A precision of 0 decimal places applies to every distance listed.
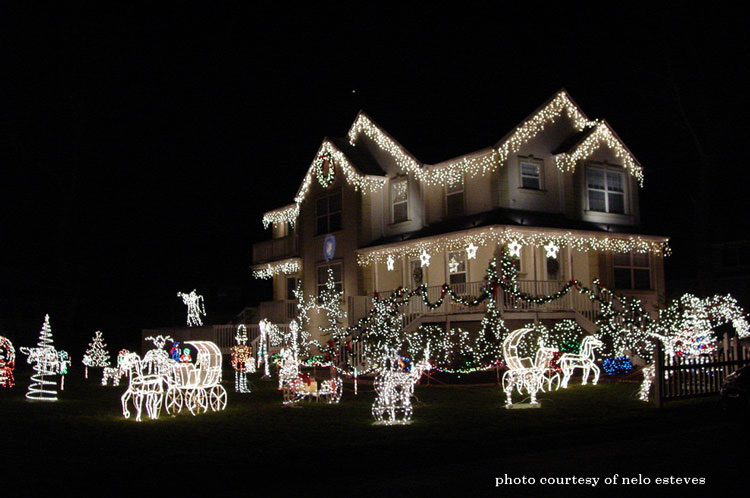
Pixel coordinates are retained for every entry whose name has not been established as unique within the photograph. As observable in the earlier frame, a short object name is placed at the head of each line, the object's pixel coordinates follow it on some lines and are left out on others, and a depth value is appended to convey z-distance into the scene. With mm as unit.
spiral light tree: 19516
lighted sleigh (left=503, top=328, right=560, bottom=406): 15977
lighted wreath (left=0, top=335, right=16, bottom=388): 22989
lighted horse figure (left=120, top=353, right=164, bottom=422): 14617
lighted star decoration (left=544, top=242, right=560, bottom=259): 27625
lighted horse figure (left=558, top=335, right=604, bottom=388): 20453
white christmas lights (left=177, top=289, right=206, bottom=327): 35406
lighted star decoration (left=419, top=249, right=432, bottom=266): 29234
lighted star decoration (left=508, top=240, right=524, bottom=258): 26656
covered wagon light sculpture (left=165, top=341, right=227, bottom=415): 15727
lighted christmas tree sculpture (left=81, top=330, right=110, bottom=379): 28612
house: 26953
